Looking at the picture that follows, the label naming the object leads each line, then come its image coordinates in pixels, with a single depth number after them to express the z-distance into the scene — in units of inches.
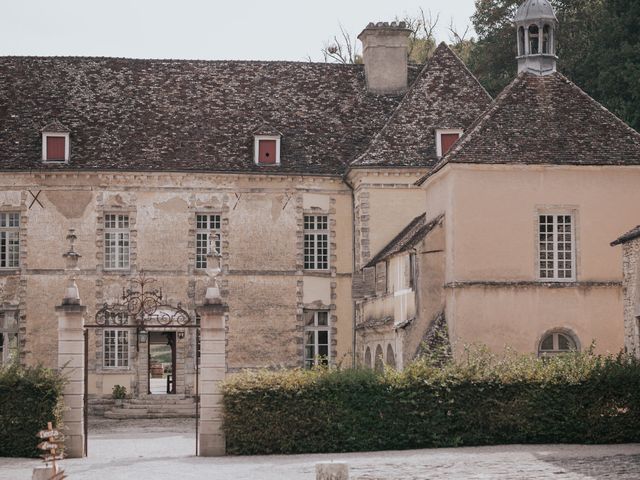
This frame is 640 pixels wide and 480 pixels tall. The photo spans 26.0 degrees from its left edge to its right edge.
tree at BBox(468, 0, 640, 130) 1739.7
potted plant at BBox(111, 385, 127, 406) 1520.7
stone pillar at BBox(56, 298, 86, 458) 946.1
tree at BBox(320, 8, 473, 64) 2202.3
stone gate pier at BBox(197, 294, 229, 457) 943.0
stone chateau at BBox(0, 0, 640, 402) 1530.5
